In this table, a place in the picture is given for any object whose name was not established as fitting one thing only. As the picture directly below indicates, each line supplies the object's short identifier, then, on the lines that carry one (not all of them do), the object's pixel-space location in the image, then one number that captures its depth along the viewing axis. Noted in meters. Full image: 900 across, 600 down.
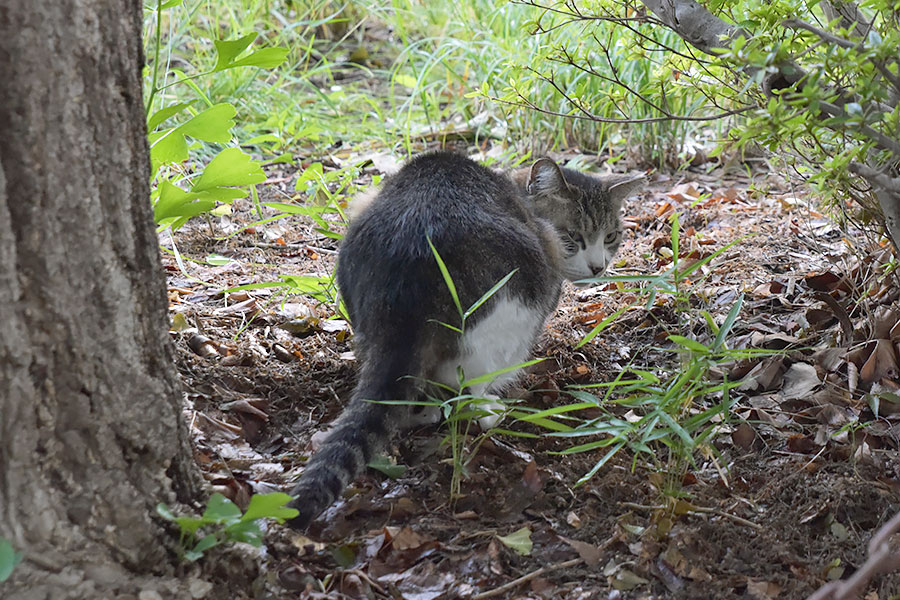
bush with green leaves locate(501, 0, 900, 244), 1.74
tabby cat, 2.09
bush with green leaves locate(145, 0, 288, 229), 2.27
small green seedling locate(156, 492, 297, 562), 1.55
